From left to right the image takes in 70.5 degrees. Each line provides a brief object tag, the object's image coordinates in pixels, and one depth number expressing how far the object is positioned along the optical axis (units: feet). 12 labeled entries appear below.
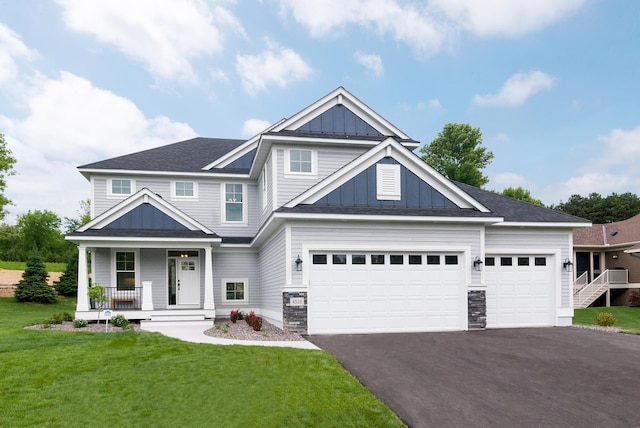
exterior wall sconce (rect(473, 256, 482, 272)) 41.83
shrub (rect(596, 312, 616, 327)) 46.11
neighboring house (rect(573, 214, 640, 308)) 84.07
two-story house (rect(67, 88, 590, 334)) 40.19
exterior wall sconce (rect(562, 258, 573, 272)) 46.55
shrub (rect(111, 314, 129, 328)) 44.84
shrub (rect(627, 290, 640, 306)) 79.00
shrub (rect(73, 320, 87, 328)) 44.62
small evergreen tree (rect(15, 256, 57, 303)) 81.25
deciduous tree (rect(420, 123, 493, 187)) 134.41
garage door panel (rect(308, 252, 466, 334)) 39.73
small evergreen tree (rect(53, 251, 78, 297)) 96.07
